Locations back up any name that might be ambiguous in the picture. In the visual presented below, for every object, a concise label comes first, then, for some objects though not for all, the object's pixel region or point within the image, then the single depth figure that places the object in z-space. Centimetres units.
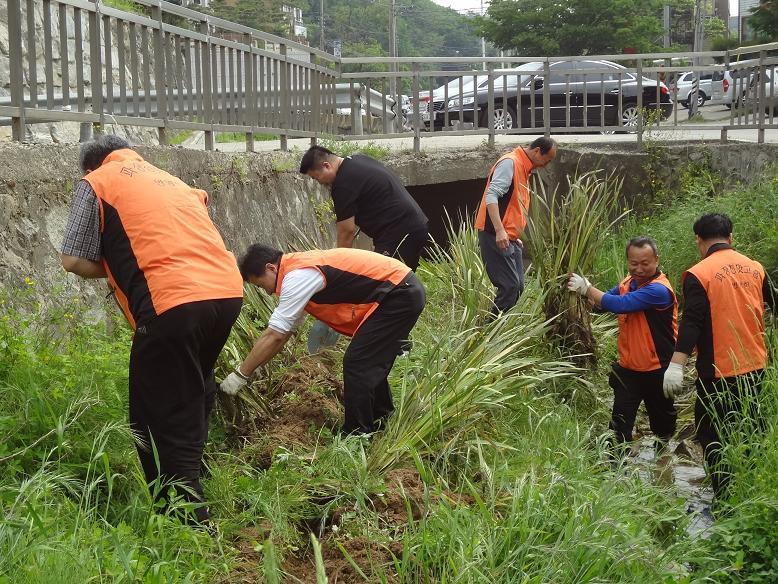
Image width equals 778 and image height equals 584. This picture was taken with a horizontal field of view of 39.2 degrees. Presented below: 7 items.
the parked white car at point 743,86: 1238
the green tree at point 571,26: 4066
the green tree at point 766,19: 2764
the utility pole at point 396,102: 1359
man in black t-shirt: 736
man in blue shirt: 657
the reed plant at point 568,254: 771
